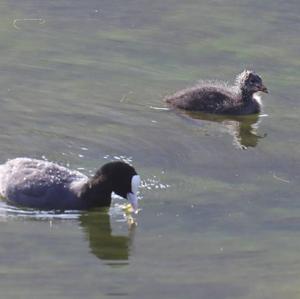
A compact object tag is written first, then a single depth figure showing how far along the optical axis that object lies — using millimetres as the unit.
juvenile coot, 13086
